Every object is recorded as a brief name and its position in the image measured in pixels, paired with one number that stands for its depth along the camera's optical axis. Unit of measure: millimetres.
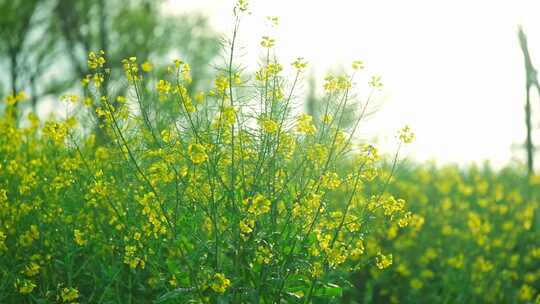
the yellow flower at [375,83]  4195
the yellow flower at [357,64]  4113
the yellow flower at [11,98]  6777
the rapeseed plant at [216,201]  3945
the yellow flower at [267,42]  4090
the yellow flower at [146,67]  4657
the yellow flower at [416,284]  6969
